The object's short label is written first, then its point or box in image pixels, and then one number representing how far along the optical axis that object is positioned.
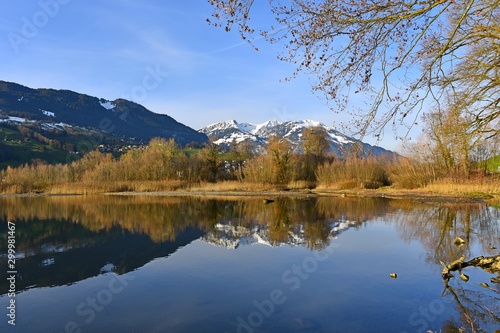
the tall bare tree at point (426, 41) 5.71
